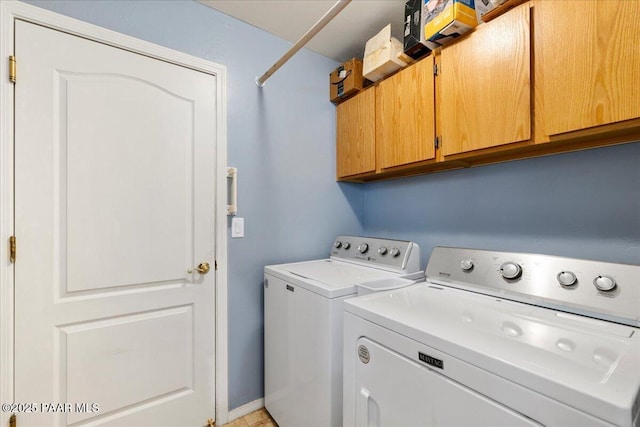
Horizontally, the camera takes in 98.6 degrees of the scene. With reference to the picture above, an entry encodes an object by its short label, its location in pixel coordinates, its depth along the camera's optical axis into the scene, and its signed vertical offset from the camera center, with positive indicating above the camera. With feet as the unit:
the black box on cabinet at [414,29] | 4.80 +3.34
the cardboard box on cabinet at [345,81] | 6.52 +3.31
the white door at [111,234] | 4.06 -0.30
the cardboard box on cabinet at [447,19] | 4.17 +3.07
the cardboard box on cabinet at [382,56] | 5.33 +3.21
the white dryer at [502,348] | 1.93 -1.14
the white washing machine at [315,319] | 4.08 -1.73
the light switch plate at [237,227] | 5.78 -0.24
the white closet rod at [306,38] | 3.74 +2.84
